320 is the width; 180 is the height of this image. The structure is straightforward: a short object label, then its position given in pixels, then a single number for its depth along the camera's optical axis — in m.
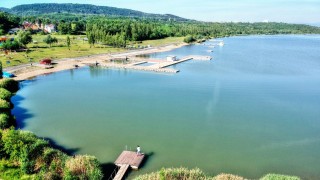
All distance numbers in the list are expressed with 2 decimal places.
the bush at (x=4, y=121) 27.65
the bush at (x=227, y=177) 19.97
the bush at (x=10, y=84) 42.66
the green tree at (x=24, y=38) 77.42
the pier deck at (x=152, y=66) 63.34
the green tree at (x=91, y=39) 88.38
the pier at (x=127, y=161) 21.94
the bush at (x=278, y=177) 19.31
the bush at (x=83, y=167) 19.52
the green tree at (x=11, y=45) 72.00
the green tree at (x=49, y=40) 86.01
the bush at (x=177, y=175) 19.48
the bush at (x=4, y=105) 32.07
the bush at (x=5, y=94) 37.06
